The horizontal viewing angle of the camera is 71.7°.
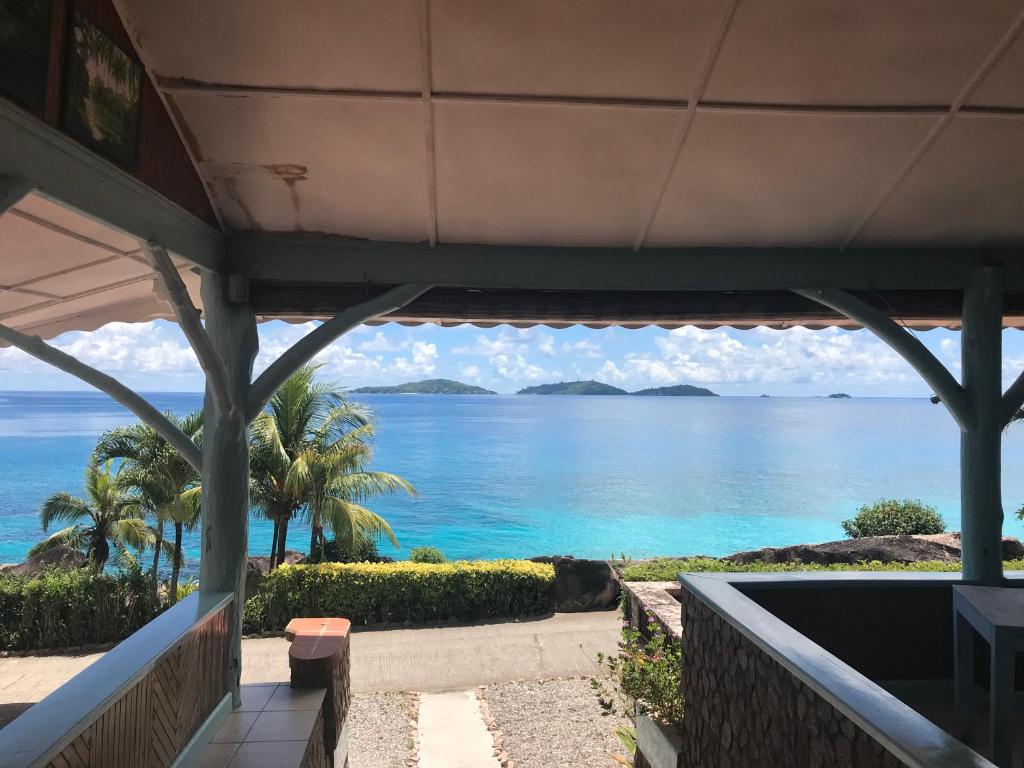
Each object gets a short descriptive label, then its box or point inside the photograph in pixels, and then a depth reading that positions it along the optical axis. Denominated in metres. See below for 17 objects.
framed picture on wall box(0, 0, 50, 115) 1.92
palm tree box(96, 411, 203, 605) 13.57
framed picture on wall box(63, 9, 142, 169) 2.29
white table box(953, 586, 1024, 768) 2.57
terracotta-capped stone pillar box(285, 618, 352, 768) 4.18
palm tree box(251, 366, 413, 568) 13.66
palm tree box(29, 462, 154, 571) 14.84
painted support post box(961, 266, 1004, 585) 4.09
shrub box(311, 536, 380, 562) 14.39
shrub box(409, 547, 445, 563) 15.77
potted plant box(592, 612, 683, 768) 4.07
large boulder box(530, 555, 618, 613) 12.91
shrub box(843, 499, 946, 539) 16.44
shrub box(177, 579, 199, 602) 13.68
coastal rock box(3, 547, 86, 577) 17.56
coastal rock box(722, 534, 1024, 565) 11.67
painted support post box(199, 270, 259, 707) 3.88
